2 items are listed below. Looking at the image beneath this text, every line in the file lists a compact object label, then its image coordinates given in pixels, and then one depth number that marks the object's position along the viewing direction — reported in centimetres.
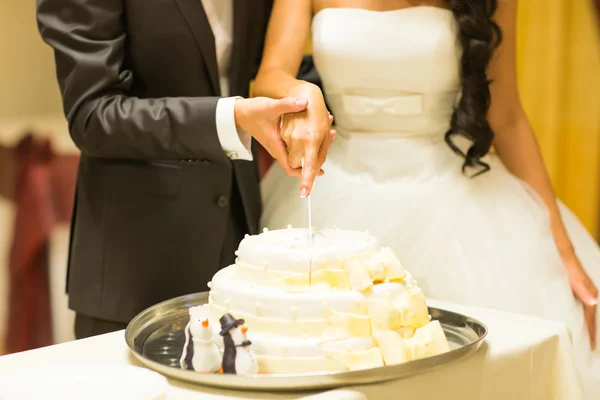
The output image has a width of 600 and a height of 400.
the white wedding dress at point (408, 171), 180
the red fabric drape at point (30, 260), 300
